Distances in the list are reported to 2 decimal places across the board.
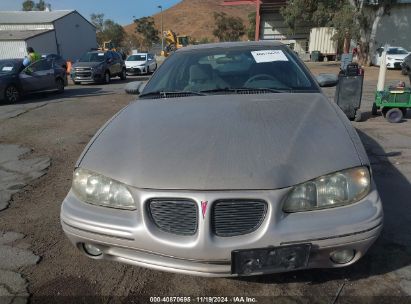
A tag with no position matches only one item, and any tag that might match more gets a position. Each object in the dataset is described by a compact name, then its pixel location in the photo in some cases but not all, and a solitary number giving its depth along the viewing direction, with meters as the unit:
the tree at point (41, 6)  82.00
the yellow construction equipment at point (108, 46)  43.69
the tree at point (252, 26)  48.78
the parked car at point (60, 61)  19.50
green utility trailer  7.08
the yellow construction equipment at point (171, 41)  37.34
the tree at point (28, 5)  82.37
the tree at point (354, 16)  23.89
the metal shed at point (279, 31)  40.78
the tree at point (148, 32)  70.34
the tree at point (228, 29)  65.31
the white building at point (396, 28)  28.77
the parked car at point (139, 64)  22.92
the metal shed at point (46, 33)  37.88
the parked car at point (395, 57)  21.67
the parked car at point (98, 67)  17.02
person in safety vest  12.17
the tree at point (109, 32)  67.75
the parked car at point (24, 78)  11.32
